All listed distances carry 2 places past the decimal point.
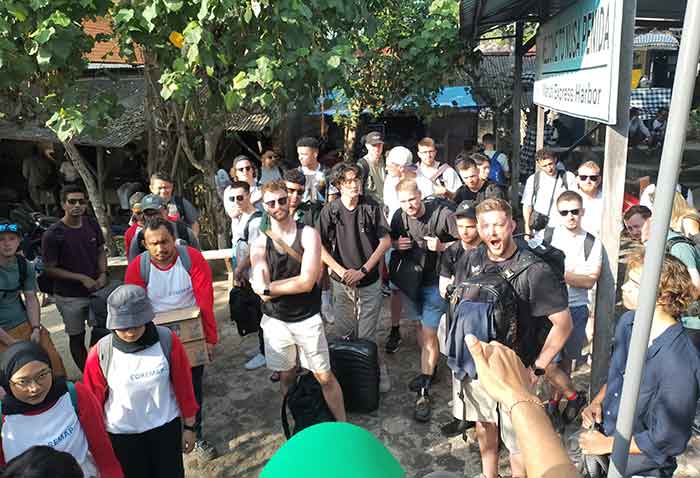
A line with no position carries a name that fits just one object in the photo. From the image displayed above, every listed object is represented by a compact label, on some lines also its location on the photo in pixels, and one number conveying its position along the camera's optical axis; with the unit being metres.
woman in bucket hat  2.76
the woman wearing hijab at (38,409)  2.37
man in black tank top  3.62
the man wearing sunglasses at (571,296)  3.79
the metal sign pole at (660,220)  1.16
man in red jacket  3.49
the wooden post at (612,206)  2.85
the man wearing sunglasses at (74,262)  4.26
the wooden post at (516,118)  7.67
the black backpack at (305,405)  3.82
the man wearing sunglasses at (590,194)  5.04
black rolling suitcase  4.20
